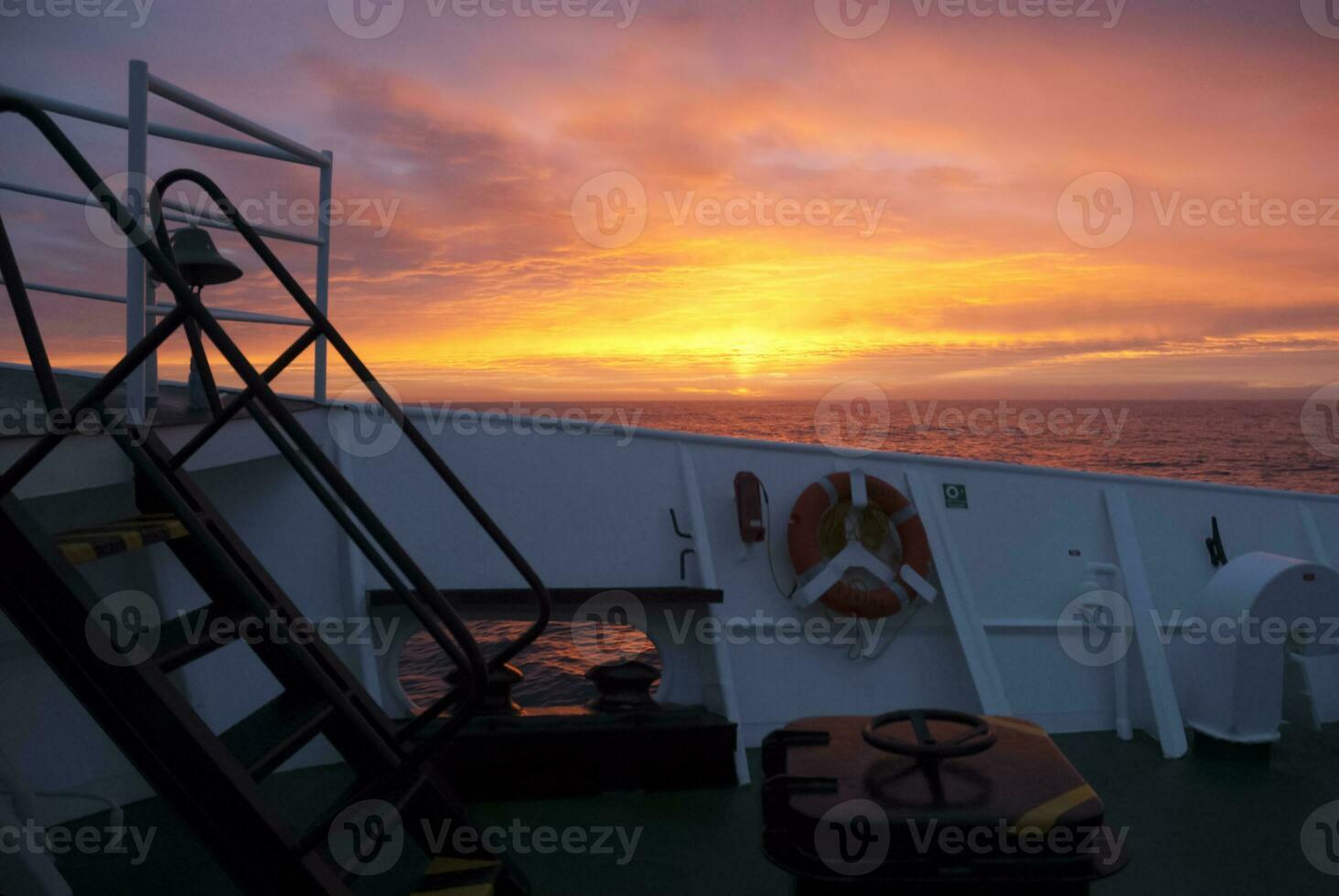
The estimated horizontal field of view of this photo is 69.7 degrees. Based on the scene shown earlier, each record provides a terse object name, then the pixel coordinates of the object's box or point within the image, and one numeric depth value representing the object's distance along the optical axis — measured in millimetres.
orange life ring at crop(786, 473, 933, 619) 3928
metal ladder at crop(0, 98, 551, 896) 1607
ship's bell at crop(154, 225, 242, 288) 2652
